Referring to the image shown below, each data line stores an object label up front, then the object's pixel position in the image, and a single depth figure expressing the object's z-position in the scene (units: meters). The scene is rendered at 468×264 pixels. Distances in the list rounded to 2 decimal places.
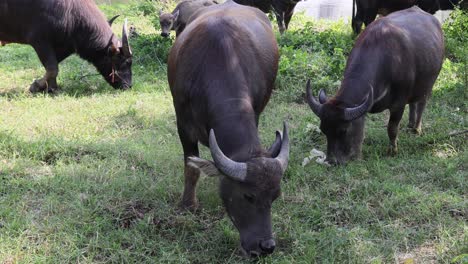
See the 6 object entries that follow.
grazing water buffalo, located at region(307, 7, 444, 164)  5.23
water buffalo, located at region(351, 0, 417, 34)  9.77
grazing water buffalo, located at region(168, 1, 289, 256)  3.33
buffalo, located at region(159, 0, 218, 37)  11.55
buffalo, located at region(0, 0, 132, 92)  7.42
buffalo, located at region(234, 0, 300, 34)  11.96
